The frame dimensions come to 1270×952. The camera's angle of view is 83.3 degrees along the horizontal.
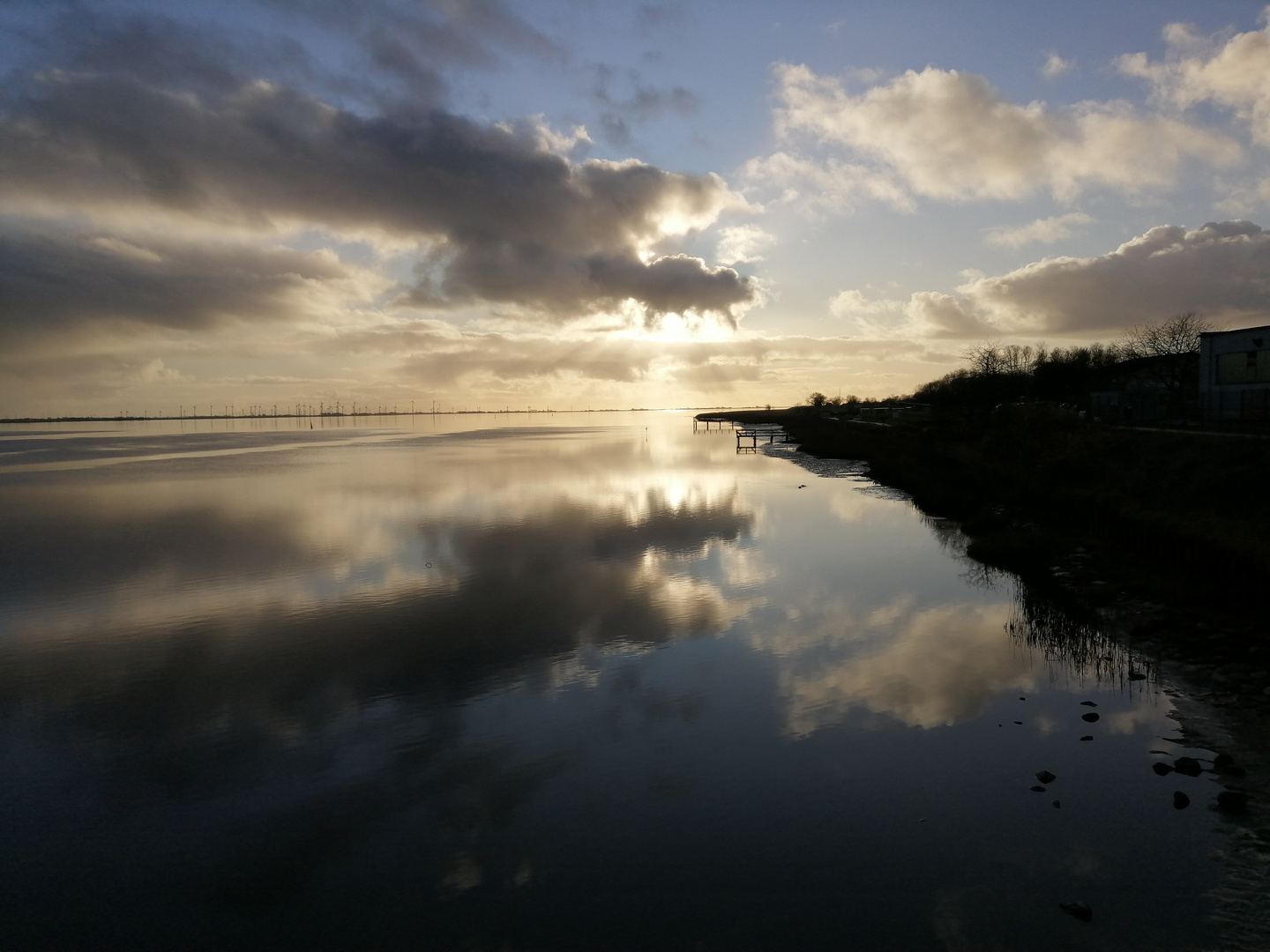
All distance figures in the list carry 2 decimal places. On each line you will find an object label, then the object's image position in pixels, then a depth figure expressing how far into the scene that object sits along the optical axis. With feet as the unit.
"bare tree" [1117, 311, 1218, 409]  197.36
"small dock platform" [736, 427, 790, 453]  376.27
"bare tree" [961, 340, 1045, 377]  295.48
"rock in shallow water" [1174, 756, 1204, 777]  34.17
